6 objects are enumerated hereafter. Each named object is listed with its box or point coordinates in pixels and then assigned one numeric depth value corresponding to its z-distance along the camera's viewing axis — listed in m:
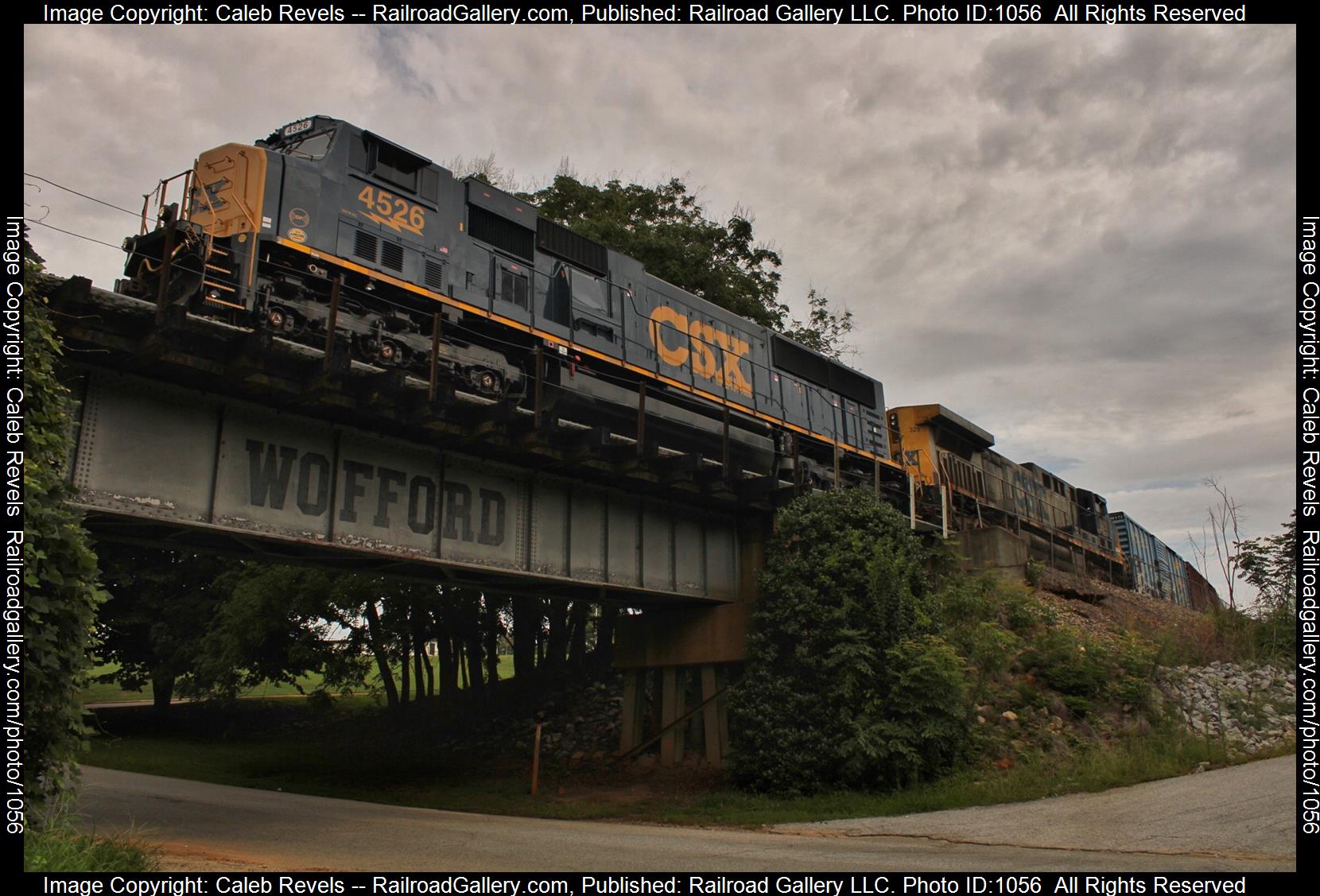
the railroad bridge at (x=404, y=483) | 11.48
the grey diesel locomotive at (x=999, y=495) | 28.80
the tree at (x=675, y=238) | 32.53
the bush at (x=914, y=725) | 15.95
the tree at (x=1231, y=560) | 23.06
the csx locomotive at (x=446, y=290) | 13.10
